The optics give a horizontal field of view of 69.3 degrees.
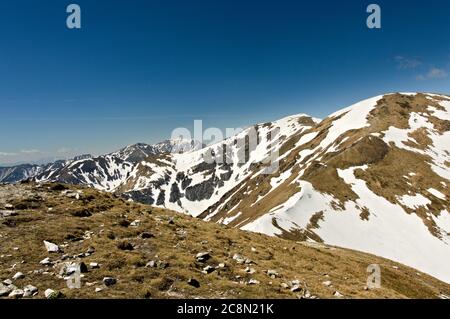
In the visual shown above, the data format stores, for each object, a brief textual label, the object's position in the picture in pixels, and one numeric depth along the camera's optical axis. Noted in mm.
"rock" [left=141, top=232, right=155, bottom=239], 24284
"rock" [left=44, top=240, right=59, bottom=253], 19695
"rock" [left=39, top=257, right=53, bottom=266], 18109
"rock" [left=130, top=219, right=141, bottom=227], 26844
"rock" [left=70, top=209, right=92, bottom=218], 26775
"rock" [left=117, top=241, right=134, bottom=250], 21609
